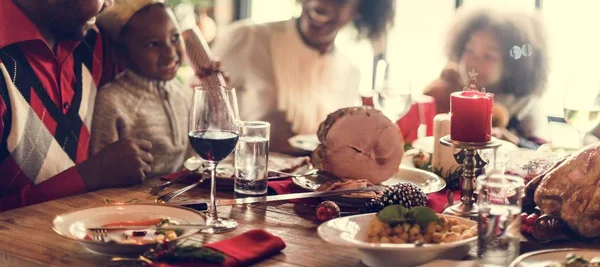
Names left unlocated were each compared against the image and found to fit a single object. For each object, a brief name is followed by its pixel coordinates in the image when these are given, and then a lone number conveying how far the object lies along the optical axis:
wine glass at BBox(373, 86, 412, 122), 2.19
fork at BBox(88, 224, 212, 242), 1.29
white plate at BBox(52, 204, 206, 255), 1.25
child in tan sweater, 2.34
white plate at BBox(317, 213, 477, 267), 1.20
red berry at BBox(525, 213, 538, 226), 1.44
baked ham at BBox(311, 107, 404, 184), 1.75
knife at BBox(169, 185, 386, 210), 1.57
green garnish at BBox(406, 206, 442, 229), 1.30
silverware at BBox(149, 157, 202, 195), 1.71
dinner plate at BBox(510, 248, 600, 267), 1.19
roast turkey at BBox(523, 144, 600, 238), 1.38
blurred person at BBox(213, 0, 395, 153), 3.67
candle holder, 1.49
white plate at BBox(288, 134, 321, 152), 2.27
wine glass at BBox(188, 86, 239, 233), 1.42
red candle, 1.48
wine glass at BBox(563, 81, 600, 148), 2.02
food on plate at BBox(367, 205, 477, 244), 1.28
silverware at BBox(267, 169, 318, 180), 1.79
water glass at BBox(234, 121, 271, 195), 1.70
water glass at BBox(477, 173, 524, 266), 1.12
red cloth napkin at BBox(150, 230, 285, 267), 1.24
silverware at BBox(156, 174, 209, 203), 1.60
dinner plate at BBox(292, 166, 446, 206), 1.60
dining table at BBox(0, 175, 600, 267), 1.27
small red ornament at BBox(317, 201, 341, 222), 1.50
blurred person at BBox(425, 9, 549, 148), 3.53
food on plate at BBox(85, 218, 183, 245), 1.28
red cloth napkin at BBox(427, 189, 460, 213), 1.63
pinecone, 1.50
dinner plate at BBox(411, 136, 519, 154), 1.94
